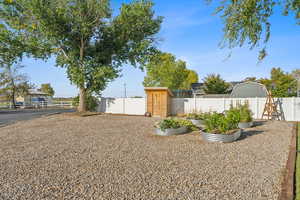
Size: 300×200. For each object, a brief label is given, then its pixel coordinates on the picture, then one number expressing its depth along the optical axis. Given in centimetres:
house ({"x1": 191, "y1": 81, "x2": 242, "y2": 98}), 2427
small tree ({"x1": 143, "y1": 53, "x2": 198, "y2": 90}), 3434
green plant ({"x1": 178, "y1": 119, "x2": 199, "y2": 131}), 719
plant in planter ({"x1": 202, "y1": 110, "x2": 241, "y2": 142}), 552
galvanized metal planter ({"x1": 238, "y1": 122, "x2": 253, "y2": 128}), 816
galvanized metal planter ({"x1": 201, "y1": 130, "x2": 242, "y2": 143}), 548
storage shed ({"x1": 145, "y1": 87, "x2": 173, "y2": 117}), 1298
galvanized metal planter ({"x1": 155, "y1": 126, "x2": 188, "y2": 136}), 656
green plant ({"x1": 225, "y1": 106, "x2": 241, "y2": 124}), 609
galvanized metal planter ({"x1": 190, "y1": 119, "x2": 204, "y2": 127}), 866
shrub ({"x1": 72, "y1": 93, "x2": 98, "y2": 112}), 1541
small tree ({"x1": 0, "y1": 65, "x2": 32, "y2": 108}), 2353
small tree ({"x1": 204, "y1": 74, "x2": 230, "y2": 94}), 2452
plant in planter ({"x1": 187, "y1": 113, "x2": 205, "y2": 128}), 869
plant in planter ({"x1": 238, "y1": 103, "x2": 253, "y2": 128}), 819
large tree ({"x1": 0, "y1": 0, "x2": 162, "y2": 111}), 1201
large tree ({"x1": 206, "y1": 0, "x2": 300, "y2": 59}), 393
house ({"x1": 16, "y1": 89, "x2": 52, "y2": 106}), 2711
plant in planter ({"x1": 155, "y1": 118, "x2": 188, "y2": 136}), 658
